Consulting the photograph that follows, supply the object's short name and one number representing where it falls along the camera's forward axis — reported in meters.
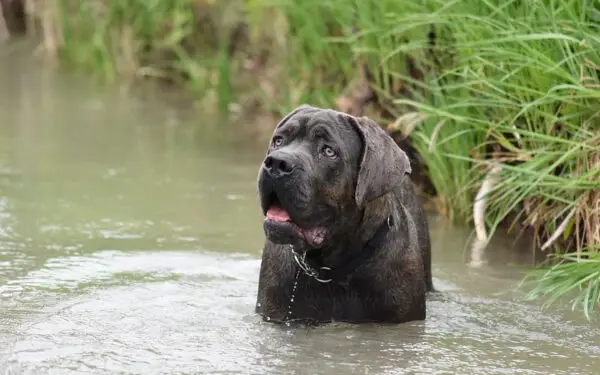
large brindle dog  9.63
